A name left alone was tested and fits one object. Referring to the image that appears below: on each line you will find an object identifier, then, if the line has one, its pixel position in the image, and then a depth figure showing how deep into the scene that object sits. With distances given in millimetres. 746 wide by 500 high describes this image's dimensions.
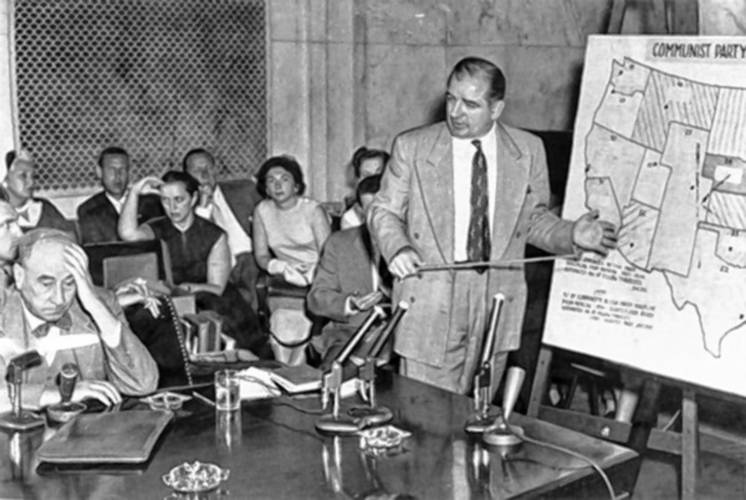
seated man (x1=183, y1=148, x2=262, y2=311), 6745
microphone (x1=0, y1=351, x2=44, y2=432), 3031
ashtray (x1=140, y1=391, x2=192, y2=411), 3229
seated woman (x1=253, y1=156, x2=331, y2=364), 6602
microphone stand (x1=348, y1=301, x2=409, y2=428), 3072
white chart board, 3824
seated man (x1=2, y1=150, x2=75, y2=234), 6383
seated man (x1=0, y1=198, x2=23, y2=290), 3617
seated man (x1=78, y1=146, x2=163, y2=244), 6723
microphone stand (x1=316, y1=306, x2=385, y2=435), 3004
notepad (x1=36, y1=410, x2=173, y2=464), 2744
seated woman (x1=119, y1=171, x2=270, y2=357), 6277
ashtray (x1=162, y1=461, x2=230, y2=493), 2572
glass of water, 3145
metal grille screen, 7145
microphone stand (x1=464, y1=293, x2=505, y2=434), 3018
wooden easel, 4012
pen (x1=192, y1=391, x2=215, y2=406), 3282
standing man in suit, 4297
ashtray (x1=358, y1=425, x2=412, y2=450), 2883
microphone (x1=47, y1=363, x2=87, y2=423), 3131
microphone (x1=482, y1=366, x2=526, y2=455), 2889
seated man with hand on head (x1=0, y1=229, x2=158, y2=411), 3416
